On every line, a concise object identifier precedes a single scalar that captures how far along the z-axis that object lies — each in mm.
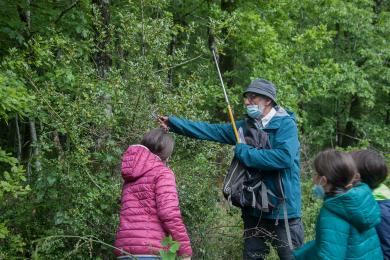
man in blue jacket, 4016
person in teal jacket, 2980
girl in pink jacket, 3619
